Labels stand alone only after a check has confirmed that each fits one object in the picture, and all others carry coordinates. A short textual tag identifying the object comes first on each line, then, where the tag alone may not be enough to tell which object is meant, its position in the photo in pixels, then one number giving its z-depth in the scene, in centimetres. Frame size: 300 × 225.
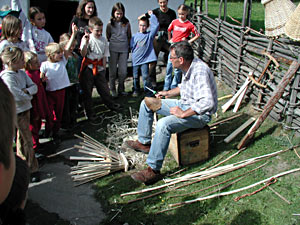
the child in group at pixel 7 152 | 108
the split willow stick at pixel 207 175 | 368
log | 420
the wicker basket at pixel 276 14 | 442
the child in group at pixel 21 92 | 363
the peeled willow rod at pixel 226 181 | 357
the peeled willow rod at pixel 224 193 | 341
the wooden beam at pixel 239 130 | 462
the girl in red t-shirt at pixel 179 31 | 655
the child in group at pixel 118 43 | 648
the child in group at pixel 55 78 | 471
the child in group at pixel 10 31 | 430
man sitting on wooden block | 374
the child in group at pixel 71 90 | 523
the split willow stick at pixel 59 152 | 466
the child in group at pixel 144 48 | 676
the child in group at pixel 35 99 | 422
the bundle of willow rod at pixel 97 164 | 406
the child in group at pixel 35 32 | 517
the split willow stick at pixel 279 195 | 329
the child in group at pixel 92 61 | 548
